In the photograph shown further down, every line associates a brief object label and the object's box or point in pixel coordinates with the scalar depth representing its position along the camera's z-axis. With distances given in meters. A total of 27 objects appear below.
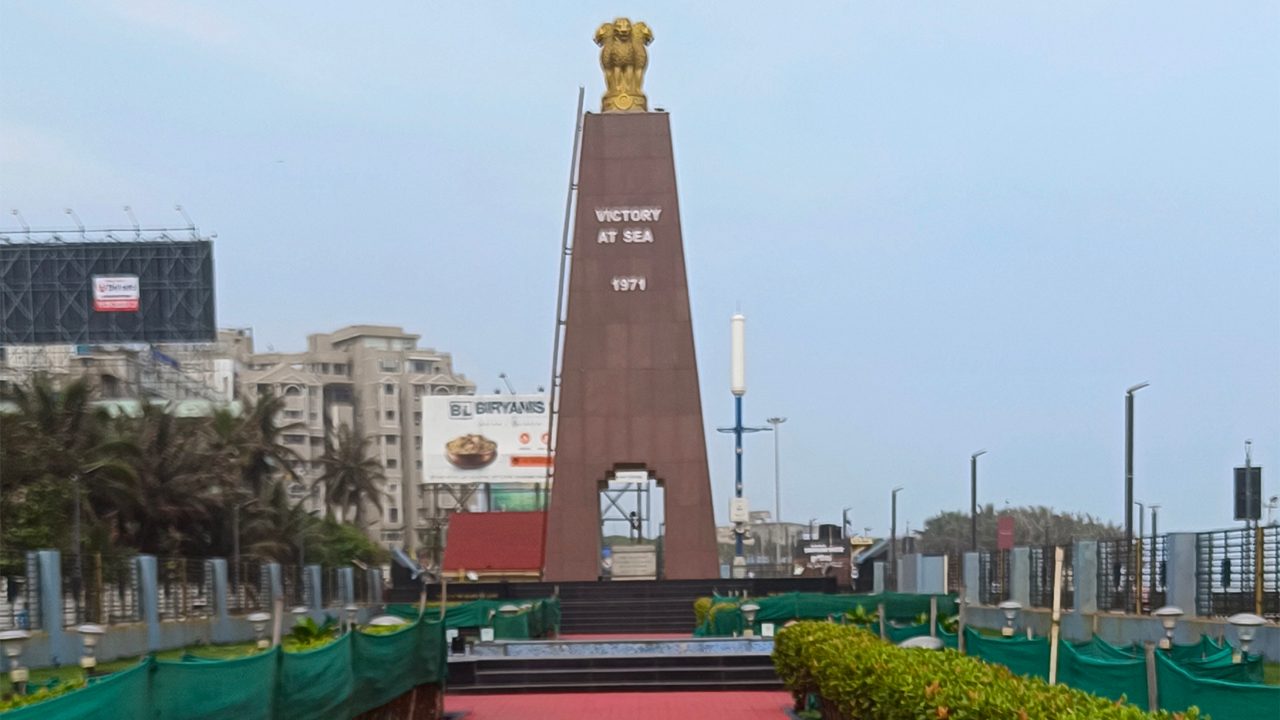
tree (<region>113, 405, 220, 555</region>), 51.31
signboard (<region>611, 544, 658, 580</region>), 51.00
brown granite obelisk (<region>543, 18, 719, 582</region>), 44.19
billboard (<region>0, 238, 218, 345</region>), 64.31
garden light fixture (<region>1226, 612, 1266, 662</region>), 16.64
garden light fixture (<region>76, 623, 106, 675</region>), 20.81
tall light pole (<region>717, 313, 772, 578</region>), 48.44
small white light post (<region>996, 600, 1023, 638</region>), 20.26
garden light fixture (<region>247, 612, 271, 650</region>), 20.19
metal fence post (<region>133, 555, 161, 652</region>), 31.45
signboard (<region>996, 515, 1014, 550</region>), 54.50
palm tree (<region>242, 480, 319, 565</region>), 59.03
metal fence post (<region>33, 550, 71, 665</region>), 26.95
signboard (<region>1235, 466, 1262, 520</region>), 31.16
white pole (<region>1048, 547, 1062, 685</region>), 12.35
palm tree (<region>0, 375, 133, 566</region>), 44.78
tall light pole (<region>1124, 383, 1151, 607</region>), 31.02
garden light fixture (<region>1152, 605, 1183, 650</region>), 17.27
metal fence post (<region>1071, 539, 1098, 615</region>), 27.66
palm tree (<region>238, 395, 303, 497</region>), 61.38
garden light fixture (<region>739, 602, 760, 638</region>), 29.12
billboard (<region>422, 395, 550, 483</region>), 77.25
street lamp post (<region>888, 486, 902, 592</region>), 54.50
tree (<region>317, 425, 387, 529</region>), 91.81
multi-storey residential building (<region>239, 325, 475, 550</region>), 119.38
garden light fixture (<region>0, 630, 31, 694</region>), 20.33
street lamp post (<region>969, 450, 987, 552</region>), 50.56
